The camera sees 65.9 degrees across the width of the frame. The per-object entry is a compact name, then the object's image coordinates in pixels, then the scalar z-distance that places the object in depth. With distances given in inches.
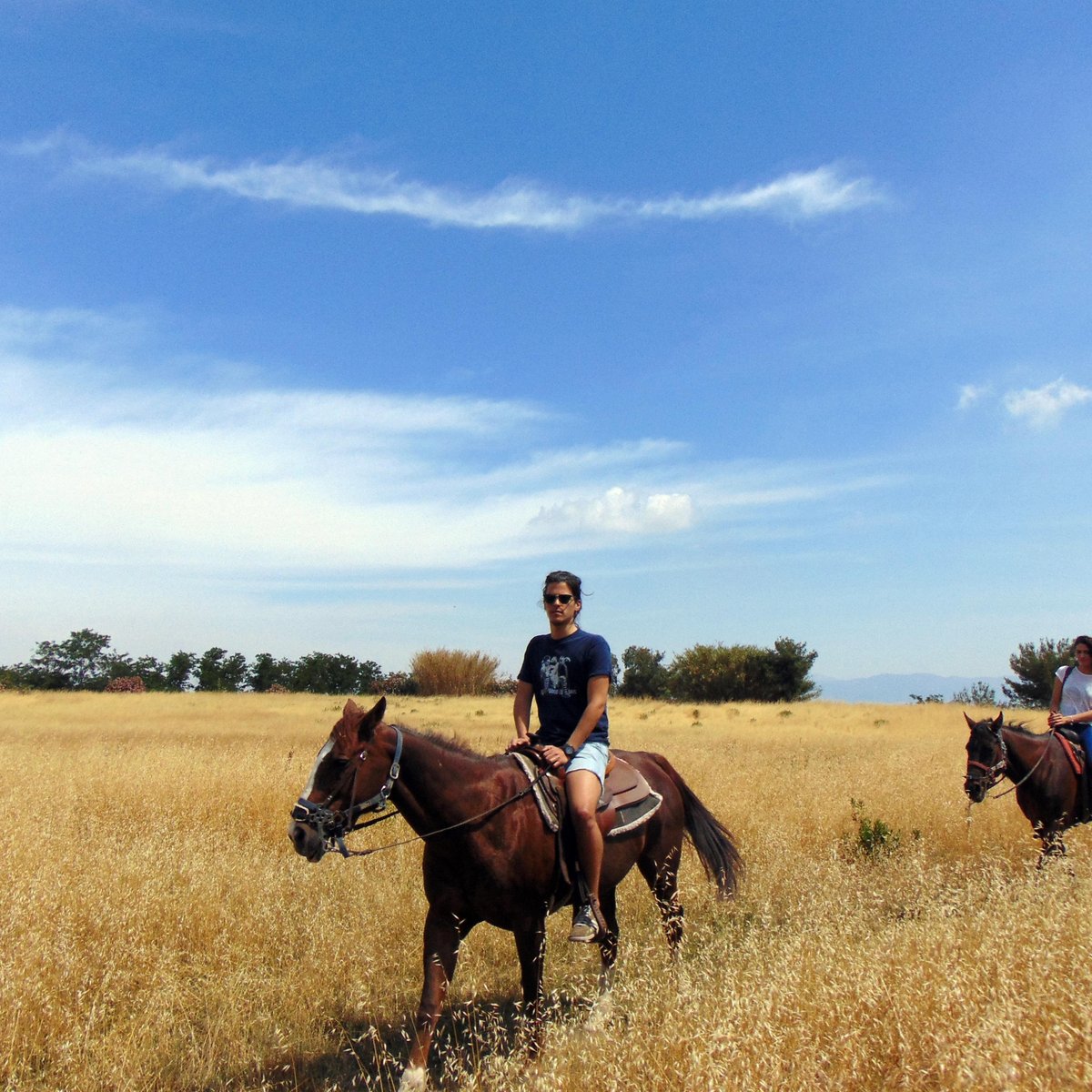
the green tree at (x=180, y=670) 2410.2
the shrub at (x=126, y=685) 2109.5
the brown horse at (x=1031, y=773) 343.0
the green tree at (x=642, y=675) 2407.7
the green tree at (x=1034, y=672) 2062.0
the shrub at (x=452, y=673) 2342.5
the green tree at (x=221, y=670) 2359.7
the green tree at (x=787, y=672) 2090.3
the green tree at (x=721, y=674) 2128.4
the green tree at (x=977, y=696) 1674.5
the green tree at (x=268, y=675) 2426.2
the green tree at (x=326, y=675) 2443.4
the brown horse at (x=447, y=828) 172.9
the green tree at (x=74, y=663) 2369.6
